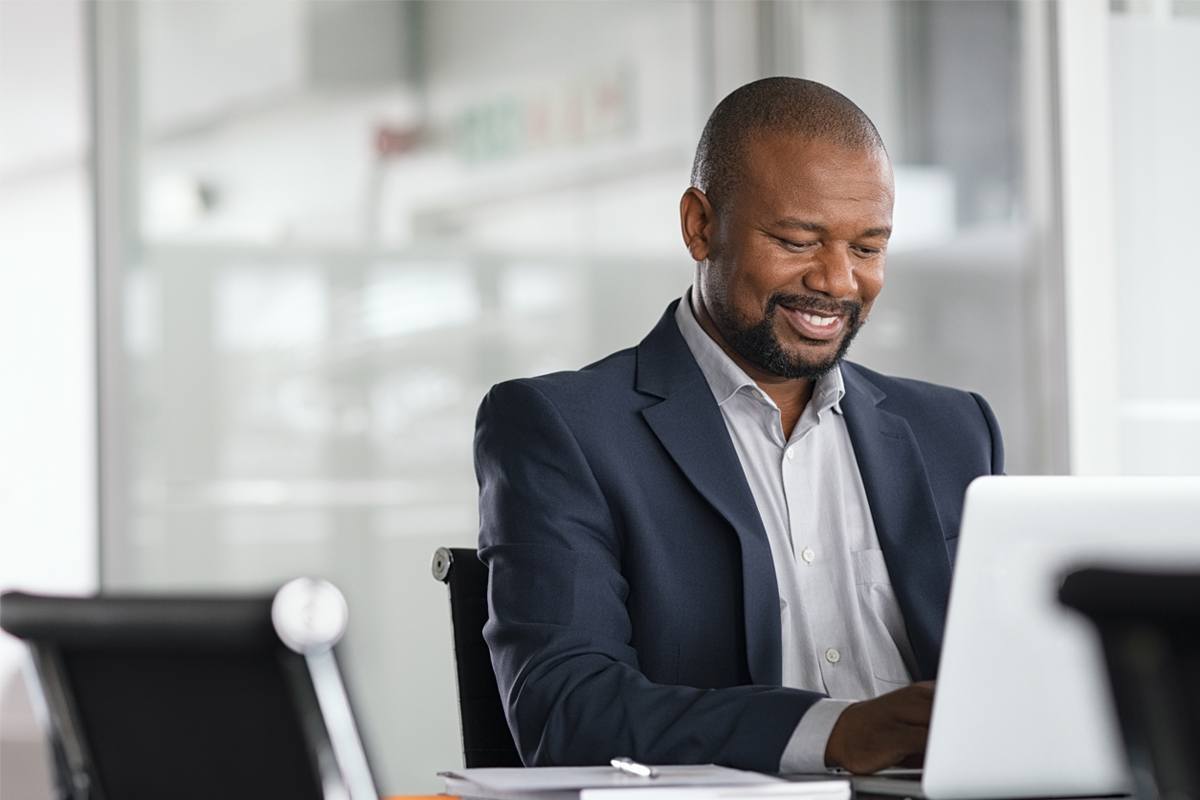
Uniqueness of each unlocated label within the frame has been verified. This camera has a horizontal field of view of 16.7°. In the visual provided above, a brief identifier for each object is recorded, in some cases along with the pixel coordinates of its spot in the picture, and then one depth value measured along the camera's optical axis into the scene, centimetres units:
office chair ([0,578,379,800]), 240
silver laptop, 290
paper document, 290
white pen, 298
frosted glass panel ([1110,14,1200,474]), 480
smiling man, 333
